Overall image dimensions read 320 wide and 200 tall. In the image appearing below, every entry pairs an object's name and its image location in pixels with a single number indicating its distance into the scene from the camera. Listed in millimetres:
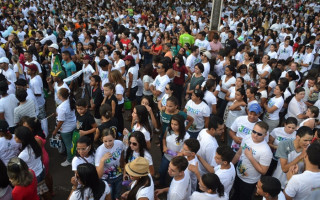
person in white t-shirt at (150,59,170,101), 5715
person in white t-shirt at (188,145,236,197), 3201
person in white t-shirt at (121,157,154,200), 2920
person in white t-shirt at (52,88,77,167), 4605
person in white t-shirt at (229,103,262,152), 4082
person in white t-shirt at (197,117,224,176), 3779
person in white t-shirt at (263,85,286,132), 5074
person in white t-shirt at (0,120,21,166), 3730
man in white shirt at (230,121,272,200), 3490
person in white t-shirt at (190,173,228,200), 2828
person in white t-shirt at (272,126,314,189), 3428
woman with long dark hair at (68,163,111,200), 2756
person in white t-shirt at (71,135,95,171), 3407
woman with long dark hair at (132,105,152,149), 4114
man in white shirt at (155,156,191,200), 3064
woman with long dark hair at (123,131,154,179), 3541
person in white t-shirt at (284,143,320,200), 2945
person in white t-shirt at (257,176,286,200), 2703
